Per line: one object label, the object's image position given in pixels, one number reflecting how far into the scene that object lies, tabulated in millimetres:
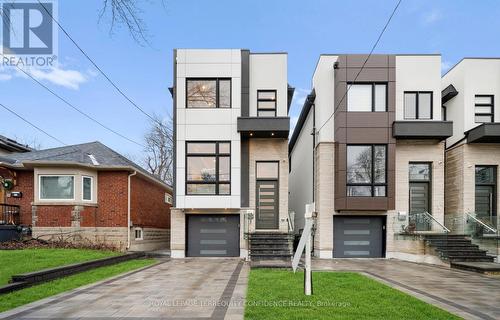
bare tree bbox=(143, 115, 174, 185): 30797
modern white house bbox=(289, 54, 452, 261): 13164
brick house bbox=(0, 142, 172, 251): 13203
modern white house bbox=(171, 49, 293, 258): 13289
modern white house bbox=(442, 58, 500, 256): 13609
